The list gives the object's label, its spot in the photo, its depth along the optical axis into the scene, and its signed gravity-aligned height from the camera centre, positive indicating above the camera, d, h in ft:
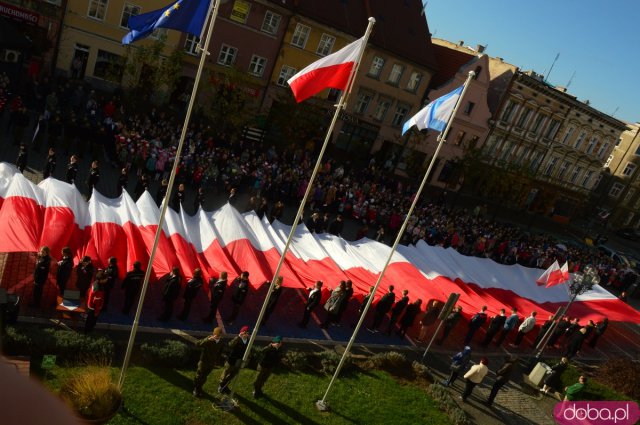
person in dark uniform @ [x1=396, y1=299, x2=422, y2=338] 54.49 -20.47
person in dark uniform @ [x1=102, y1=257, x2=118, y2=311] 40.45 -20.67
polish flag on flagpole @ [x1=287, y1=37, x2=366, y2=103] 34.09 +0.52
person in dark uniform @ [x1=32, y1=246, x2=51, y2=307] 38.32 -21.06
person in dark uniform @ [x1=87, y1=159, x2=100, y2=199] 59.82 -20.93
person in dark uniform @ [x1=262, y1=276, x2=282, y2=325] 46.93 -20.96
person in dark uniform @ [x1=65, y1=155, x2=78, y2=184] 57.36 -19.91
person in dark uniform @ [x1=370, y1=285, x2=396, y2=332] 53.78 -20.14
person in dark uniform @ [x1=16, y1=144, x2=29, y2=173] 57.21 -20.65
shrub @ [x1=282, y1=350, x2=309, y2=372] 44.09 -23.64
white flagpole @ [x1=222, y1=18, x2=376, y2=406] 33.99 -1.06
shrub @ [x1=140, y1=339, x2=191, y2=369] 37.86 -23.50
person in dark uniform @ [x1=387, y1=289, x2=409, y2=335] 54.49 -20.22
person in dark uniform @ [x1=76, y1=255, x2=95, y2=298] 40.24 -21.25
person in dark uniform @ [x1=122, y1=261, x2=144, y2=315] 41.57 -21.16
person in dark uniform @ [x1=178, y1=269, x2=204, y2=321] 43.73 -20.83
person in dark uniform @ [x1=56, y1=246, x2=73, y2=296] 39.47 -20.95
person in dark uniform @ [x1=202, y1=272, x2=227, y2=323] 44.47 -20.51
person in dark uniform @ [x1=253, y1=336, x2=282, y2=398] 37.01 -20.54
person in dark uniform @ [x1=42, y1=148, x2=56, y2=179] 58.03 -20.59
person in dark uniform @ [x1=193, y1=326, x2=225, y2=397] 34.96 -20.53
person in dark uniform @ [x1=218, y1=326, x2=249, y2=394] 36.29 -20.72
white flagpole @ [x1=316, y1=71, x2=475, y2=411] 39.31 -20.89
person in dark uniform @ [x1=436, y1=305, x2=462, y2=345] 54.75 -19.39
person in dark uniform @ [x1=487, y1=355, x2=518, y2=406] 46.88 -19.57
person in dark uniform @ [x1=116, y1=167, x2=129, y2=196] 60.32 -19.61
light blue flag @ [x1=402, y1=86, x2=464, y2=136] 40.93 +0.82
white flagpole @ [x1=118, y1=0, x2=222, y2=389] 29.53 -11.58
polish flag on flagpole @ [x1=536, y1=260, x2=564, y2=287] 64.44 -12.34
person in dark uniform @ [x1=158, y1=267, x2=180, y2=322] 42.37 -21.02
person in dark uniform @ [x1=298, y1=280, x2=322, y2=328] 49.39 -20.24
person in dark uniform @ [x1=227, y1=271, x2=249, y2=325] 45.47 -20.59
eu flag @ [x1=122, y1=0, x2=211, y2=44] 31.17 +0.23
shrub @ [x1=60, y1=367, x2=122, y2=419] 27.94 -21.07
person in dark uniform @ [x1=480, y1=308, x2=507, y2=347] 59.98 -19.53
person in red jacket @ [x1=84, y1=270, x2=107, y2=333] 37.58 -21.52
